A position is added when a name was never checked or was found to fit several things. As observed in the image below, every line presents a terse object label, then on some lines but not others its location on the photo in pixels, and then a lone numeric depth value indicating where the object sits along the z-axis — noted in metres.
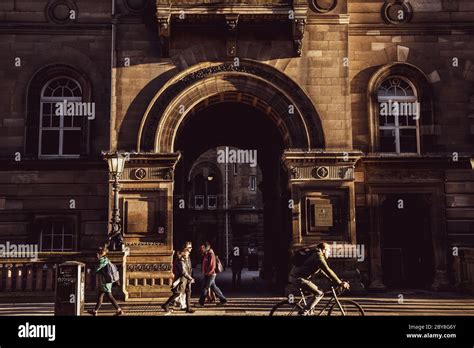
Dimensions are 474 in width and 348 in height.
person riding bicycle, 10.98
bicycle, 10.80
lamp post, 15.73
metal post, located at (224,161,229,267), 42.65
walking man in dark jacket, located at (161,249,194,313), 13.70
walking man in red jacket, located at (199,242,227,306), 14.94
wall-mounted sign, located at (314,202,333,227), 17.03
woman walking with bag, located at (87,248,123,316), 12.92
